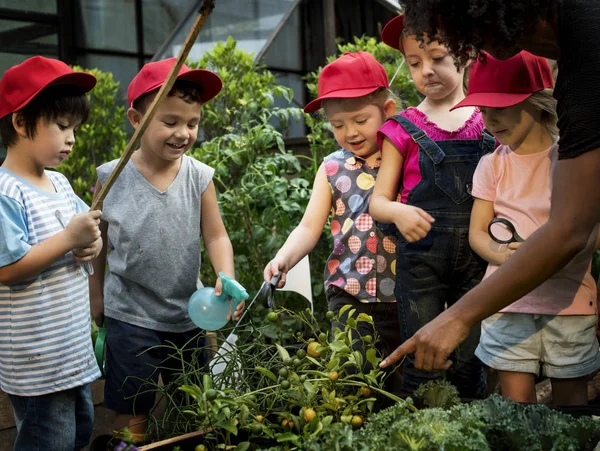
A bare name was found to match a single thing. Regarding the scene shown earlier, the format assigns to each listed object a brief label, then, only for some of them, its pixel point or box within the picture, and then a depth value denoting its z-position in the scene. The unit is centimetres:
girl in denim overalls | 249
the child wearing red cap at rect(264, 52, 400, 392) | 271
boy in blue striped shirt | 228
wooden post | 670
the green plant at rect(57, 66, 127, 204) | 530
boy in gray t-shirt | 268
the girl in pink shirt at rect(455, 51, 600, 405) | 224
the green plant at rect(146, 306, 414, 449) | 158
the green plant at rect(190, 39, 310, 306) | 386
